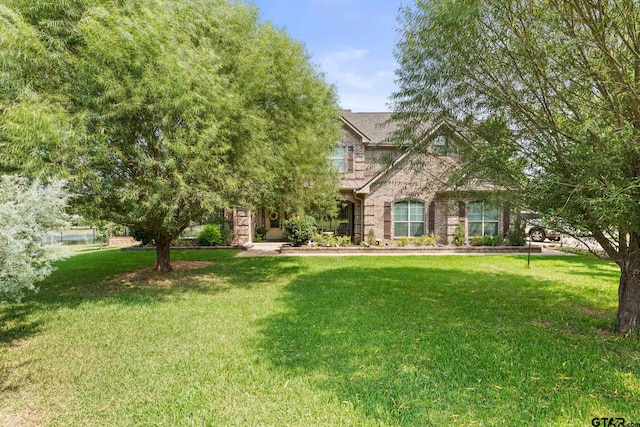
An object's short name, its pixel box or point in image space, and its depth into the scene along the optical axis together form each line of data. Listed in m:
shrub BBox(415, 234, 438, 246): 15.28
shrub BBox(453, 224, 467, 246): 15.66
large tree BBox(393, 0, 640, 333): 3.71
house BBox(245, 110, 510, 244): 16.25
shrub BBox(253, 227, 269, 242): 19.70
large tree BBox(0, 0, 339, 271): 5.23
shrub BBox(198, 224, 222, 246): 16.91
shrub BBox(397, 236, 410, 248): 15.49
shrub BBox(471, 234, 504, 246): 15.23
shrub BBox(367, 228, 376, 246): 15.87
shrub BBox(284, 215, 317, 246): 15.51
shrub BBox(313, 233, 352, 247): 15.36
